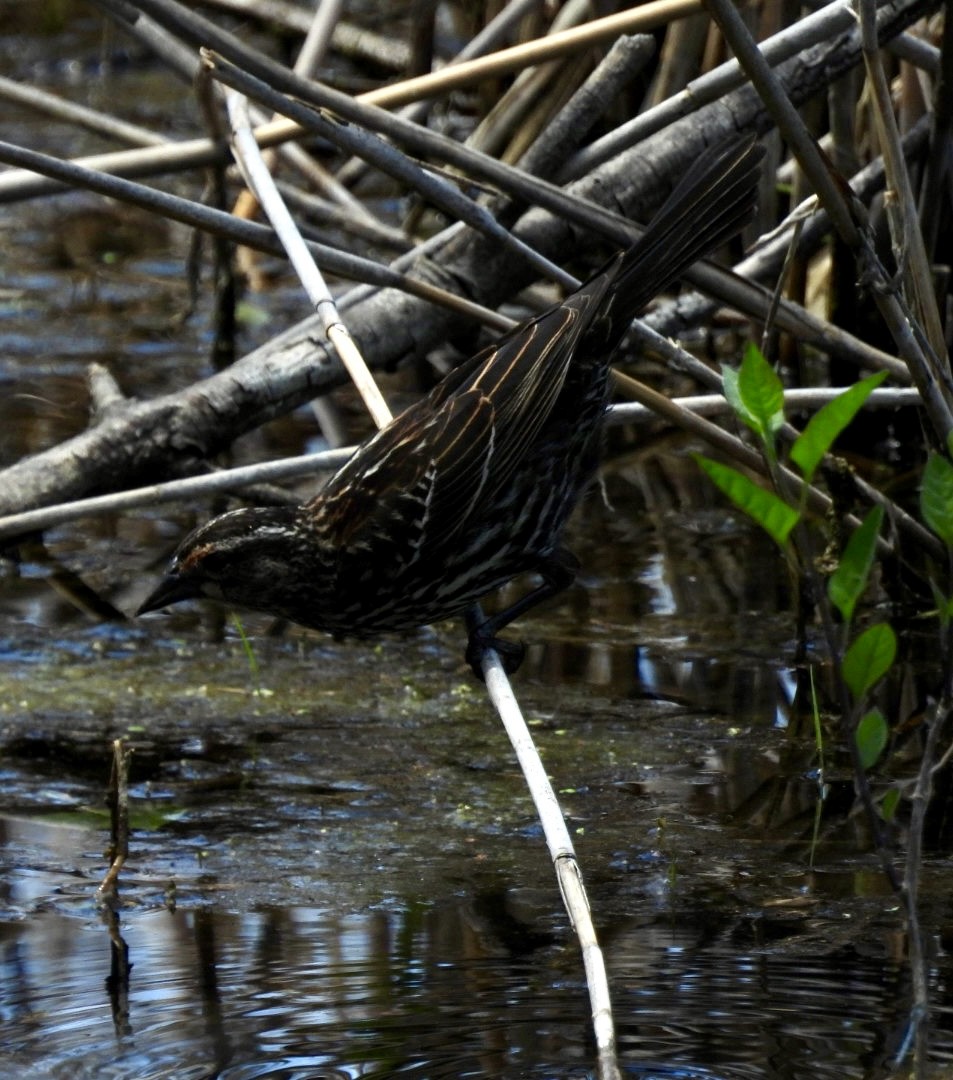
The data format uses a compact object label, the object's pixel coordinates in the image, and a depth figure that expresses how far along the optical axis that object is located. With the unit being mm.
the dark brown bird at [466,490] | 8164
